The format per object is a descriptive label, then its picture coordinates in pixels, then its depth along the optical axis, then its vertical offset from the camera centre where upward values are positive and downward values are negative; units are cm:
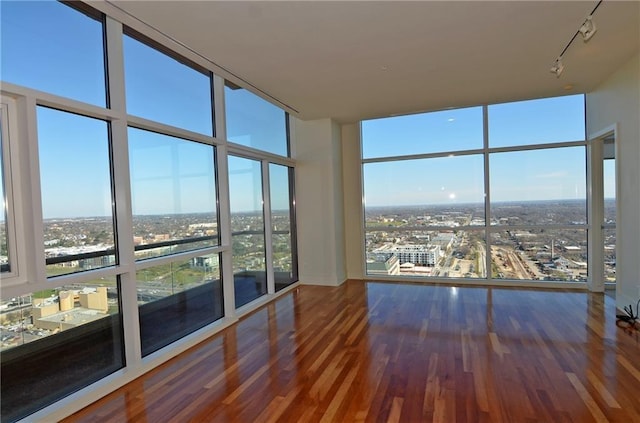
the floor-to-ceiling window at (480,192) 538 +8
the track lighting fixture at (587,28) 276 +142
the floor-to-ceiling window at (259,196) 458 +12
